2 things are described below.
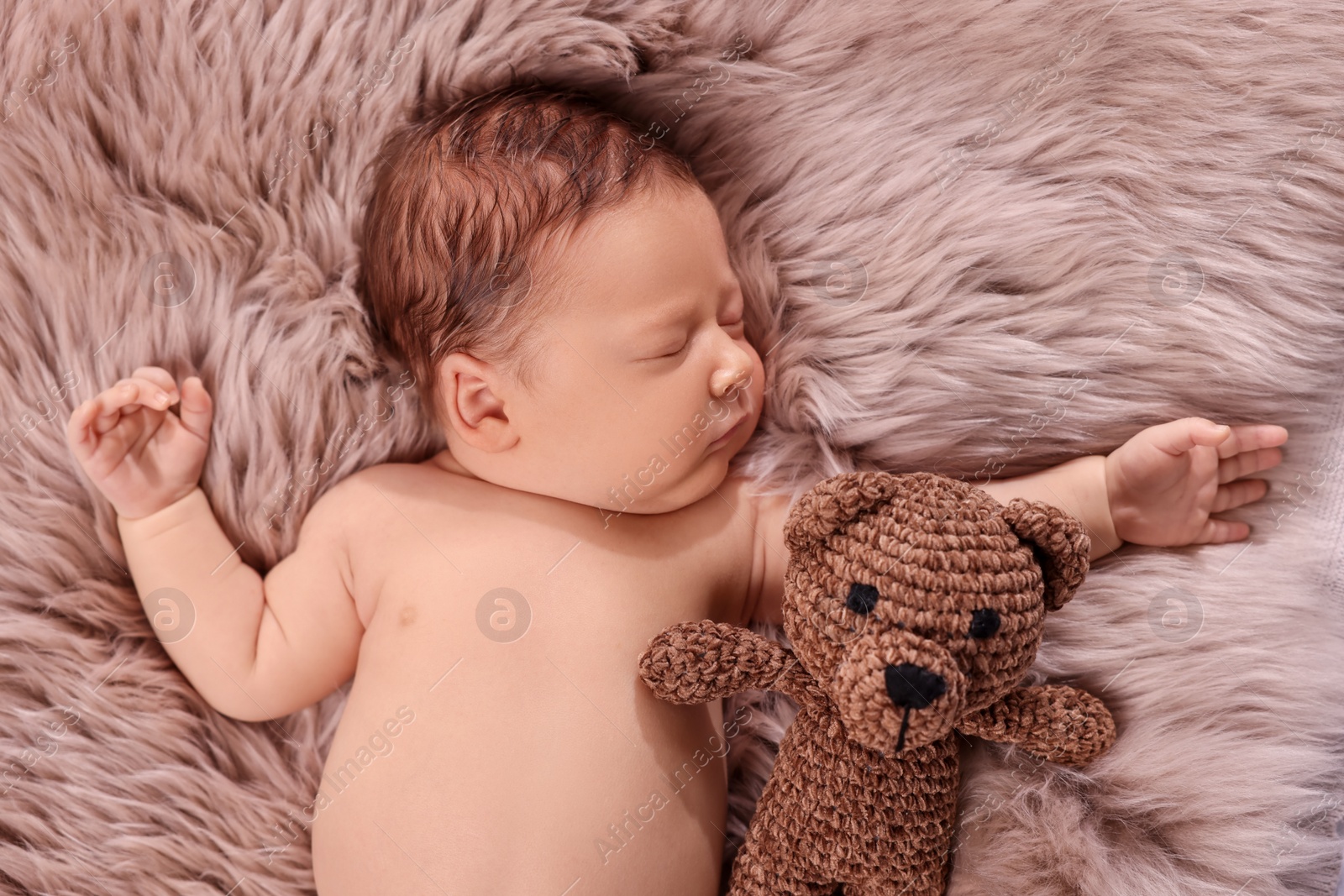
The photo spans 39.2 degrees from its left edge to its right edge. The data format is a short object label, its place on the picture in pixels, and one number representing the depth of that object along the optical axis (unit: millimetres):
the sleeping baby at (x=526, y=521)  542
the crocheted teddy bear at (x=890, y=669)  484
